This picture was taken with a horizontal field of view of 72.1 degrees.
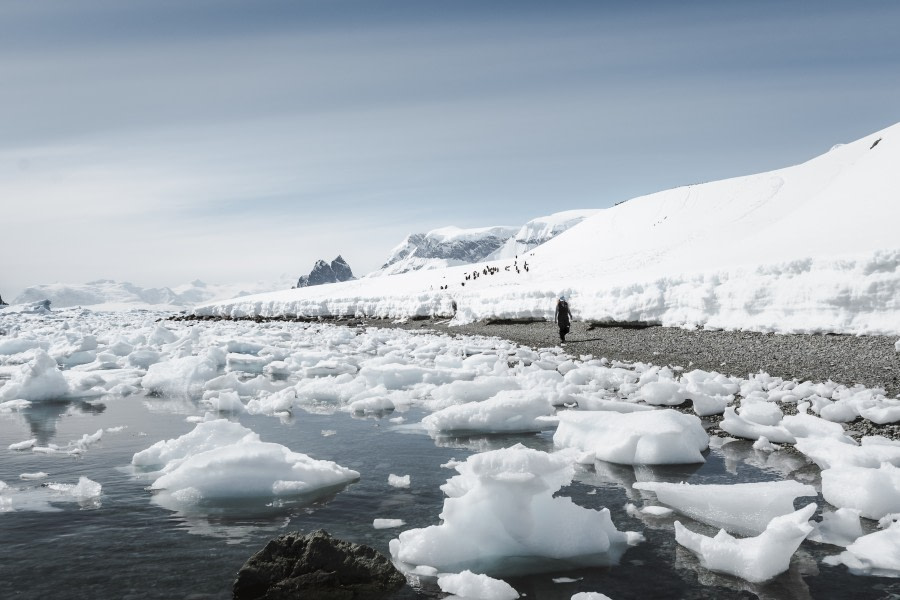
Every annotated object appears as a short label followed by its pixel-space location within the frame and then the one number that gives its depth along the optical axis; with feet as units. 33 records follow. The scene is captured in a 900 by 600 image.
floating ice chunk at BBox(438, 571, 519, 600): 10.53
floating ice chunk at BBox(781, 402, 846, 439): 19.33
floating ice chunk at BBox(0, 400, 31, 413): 31.68
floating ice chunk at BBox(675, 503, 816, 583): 11.06
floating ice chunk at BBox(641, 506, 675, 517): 14.56
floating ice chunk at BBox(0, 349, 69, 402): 33.65
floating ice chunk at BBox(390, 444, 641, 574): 12.03
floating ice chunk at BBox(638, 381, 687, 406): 27.12
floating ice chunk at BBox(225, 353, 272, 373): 47.91
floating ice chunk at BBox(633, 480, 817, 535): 13.20
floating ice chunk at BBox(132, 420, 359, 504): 16.16
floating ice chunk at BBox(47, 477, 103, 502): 16.43
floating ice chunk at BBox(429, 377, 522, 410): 28.66
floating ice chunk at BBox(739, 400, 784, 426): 21.90
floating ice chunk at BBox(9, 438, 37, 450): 22.26
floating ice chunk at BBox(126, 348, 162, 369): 47.44
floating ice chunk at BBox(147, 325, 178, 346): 64.69
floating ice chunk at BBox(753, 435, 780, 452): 20.02
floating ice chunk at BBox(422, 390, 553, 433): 24.07
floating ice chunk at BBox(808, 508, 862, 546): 12.71
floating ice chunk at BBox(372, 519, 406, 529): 13.93
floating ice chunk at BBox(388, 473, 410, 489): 17.08
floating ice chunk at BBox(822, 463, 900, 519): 13.79
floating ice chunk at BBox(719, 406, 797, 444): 20.54
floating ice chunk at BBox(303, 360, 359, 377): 42.91
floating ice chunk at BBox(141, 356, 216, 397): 37.60
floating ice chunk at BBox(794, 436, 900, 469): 16.19
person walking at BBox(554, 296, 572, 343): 55.11
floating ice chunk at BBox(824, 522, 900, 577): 11.35
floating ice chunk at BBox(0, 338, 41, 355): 62.07
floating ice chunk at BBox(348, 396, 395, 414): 29.48
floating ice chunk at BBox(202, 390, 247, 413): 29.81
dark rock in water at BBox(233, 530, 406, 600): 10.53
